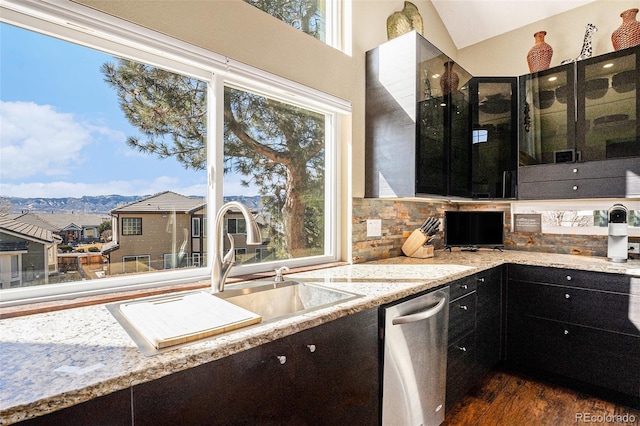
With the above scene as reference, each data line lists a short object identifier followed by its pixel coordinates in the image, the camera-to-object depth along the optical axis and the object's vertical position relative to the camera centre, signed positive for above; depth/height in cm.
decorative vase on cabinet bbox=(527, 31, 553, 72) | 273 +129
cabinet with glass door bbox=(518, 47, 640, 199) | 230 +60
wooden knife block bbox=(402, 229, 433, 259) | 251 -28
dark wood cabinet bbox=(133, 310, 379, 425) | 84 -53
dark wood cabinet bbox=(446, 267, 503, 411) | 195 -79
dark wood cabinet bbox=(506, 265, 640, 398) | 204 -77
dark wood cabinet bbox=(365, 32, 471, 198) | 215 +63
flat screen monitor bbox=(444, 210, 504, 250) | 303 -17
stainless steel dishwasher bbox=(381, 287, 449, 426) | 151 -74
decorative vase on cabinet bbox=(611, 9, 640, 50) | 234 +127
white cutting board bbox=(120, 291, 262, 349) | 92 -34
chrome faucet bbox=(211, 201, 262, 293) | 145 -21
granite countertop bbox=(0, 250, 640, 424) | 67 -36
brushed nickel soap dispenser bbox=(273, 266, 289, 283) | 166 -33
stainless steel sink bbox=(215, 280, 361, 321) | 148 -39
